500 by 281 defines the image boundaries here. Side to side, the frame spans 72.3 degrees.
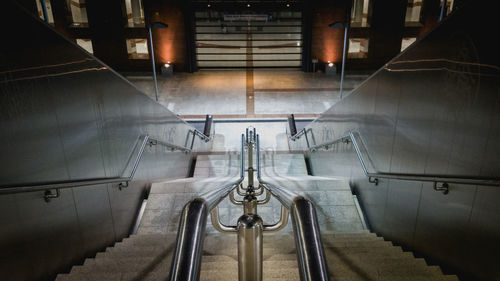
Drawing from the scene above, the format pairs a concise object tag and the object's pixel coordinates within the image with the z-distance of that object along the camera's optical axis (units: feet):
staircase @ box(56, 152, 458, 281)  7.80
